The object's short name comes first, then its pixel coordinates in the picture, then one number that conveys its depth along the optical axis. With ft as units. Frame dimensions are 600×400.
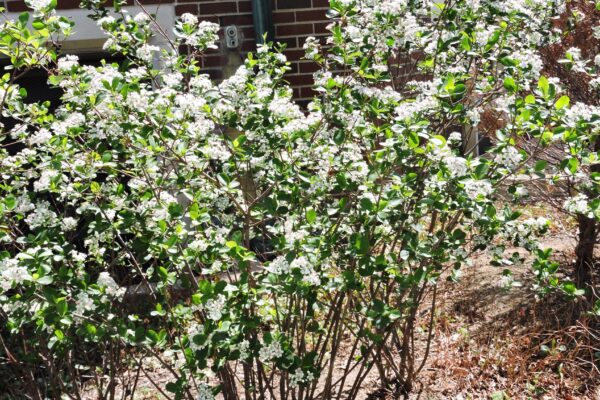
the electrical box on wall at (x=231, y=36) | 17.26
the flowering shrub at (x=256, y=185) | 8.41
